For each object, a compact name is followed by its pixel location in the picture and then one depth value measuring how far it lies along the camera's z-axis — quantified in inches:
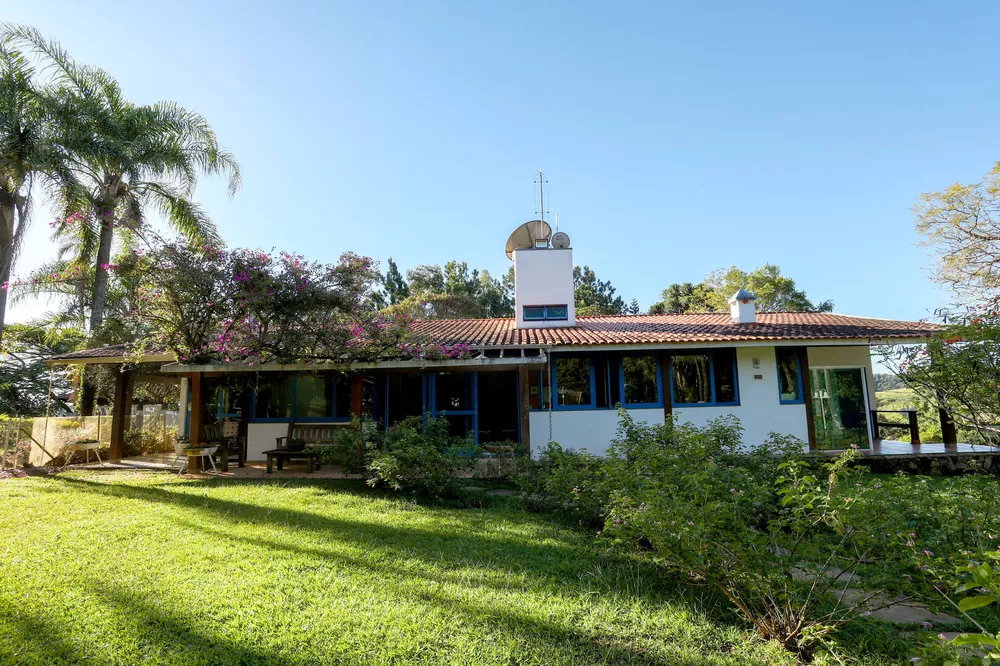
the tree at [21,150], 465.4
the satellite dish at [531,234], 714.2
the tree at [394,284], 1665.8
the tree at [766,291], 1286.9
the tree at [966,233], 759.1
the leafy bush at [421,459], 323.3
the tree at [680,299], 1460.4
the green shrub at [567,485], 253.8
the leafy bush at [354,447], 357.7
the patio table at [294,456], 433.7
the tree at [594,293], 1748.3
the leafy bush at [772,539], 131.9
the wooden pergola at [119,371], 474.9
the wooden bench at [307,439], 436.1
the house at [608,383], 478.0
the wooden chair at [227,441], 450.0
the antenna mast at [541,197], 717.9
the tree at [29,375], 871.7
